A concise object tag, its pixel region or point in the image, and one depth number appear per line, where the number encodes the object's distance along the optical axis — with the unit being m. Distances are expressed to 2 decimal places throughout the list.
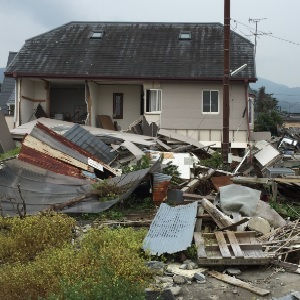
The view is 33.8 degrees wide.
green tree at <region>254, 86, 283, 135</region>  40.09
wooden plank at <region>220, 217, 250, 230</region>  8.80
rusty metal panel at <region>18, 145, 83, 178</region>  12.20
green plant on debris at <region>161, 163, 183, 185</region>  12.62
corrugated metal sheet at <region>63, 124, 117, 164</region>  14.41
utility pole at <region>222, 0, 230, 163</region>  15.45
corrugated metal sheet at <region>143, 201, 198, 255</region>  7.89
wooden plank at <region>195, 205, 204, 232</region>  9.08
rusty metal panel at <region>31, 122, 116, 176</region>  12.91
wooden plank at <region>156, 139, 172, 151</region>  17.01
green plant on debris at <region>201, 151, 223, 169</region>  15.00
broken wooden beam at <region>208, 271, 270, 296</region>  6.55
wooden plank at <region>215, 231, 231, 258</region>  7.61
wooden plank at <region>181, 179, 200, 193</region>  11.82
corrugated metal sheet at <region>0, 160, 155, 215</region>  10.66
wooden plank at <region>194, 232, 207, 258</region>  7.61
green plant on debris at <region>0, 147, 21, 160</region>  16.08
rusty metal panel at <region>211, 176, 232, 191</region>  12.11
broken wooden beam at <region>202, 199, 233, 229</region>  9.07
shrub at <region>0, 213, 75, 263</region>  7.62
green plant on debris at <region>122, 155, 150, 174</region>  12.74
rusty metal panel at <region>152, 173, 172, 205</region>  11.27
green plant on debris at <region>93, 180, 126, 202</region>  11.06
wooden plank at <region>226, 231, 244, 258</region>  7.59
